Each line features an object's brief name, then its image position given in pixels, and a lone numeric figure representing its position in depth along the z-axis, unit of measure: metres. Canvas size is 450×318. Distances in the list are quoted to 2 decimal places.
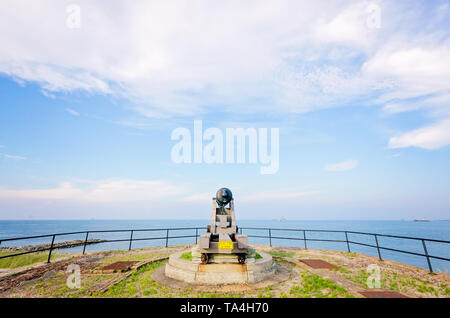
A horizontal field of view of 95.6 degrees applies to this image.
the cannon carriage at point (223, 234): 6.96
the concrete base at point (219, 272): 6.44
